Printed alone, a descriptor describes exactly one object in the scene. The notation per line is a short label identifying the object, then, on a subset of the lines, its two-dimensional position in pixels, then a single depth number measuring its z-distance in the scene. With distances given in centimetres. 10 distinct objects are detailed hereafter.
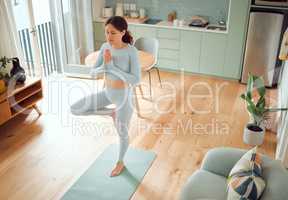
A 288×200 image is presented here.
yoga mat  255
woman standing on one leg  244
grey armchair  168
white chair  402
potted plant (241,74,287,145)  300
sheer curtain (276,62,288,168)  275
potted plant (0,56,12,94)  334
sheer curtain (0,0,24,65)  355
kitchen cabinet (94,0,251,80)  444
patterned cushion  169
